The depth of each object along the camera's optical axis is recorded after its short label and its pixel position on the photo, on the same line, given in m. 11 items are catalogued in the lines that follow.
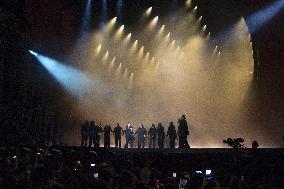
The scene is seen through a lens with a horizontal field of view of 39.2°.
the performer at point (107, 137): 22.73
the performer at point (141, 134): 23.59
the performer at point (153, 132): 23.56
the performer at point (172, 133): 21.92
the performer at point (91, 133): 22.61
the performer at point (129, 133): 23.33
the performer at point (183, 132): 20.95
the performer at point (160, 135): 22.53
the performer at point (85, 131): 22.81
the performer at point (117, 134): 23.28
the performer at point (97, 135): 22.49
